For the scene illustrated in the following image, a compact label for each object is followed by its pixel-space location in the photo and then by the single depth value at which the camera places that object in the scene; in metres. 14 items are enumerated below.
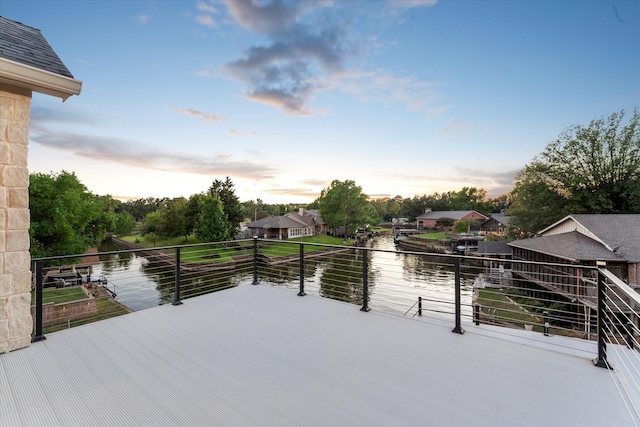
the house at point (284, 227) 32.50
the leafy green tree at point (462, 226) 40.22
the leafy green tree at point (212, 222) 23.45
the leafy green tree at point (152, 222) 30.48
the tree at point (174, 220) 28.77
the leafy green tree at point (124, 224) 33.38
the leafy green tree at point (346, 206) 35.63
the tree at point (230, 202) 27.57
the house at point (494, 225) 41.25
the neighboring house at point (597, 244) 10.92
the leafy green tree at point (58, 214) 13.65
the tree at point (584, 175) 18.39
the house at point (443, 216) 48.69
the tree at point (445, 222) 46.97
